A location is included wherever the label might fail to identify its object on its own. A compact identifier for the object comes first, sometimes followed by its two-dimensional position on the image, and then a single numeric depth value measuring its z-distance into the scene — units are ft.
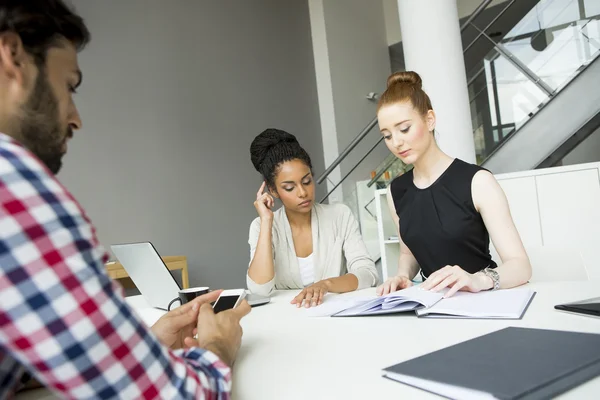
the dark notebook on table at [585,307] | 2.88
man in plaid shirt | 1.36
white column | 10.09
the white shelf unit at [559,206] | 8.43
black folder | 1.79
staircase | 11.16
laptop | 4.88
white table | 2.16
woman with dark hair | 6.77
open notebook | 3.21
